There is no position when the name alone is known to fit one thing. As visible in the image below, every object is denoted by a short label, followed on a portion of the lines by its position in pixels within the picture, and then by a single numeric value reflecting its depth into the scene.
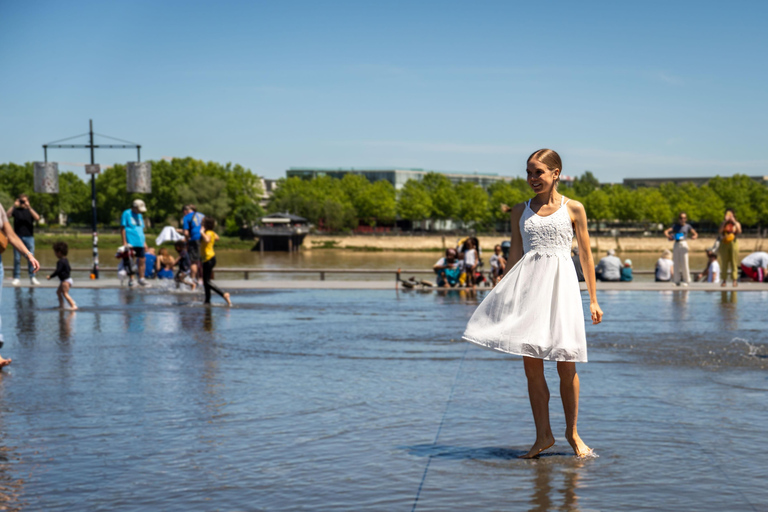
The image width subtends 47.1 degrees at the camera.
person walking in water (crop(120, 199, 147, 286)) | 19.53
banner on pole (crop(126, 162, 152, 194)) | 27.94
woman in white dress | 4.66
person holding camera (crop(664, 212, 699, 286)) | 21.58
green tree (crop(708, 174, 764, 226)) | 124.75
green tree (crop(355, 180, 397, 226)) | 129.75
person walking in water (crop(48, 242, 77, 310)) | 14.46
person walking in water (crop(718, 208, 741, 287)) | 20.92
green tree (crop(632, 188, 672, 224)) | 128.25
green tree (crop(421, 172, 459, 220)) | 127.69
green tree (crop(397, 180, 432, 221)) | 127.69
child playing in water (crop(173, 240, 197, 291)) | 19.83
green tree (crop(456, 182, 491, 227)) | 126.84
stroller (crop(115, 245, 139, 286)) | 19.81
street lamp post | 24.97
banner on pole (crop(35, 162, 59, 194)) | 27.67
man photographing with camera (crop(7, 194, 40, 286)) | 19.41
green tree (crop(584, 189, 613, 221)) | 130.75
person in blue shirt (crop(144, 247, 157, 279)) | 23.17
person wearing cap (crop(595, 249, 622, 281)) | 23.89
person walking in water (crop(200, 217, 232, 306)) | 15.67
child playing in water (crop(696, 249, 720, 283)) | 24.89
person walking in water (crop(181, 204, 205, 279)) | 18.64
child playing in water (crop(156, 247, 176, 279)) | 21.61
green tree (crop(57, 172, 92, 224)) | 130.25
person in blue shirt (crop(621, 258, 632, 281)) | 23.98
